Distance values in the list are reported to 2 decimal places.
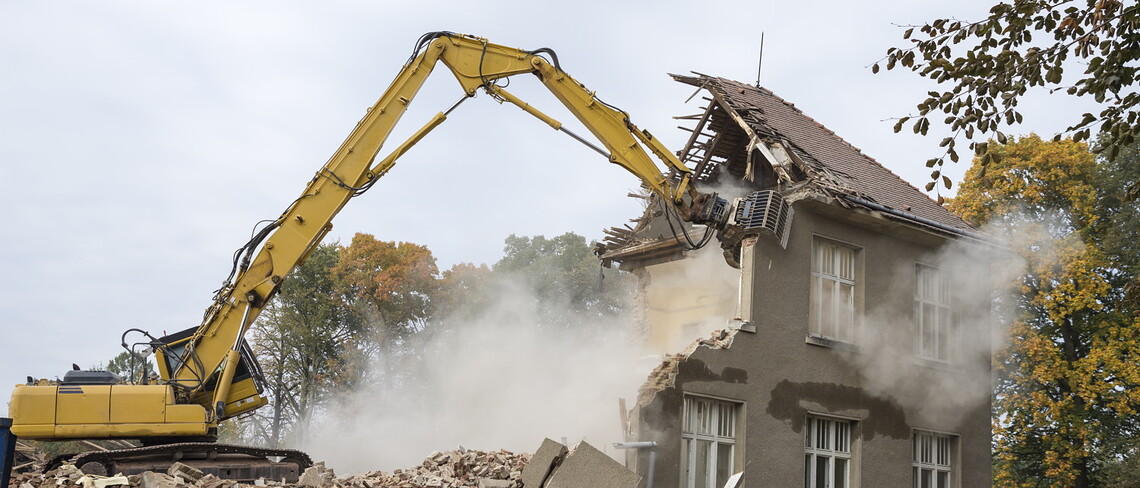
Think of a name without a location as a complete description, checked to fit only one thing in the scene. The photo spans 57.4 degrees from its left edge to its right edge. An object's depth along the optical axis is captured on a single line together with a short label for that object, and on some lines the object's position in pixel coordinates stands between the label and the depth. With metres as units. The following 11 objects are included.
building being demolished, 14.59
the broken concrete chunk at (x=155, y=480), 11.71
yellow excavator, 13.41
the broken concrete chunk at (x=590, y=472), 12.16
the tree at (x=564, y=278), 39.03
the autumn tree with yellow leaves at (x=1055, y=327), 26.52
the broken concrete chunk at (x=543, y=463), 12.61
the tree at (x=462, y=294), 34.72
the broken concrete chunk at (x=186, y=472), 12.49
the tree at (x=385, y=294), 34.94
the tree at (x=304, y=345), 34.47
